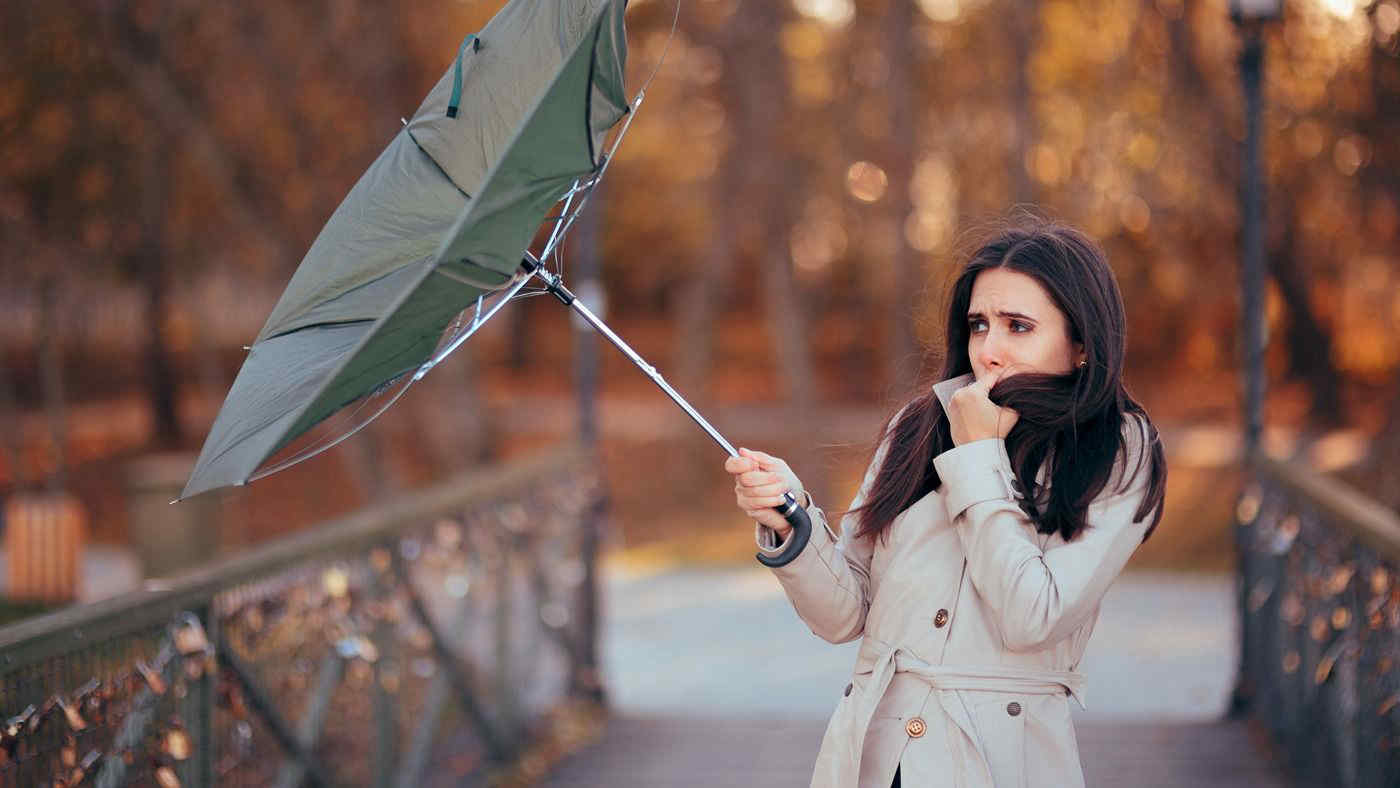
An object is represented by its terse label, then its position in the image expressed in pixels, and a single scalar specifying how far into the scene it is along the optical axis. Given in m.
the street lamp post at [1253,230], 6.62
